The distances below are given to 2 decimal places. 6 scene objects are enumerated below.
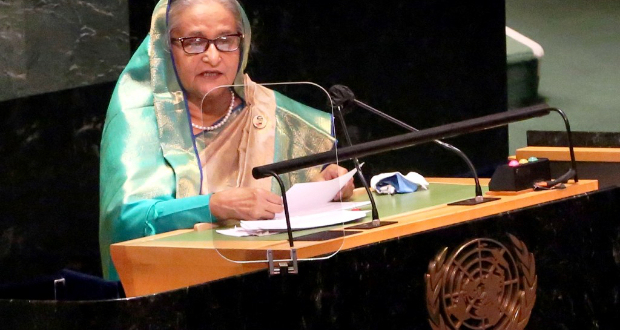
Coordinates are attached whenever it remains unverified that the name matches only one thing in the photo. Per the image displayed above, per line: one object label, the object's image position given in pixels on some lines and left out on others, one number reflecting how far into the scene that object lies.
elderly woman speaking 6.75
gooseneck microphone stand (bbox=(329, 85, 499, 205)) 6.59
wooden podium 5.49
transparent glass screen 5.59
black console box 6.79
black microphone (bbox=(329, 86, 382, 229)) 5.98
